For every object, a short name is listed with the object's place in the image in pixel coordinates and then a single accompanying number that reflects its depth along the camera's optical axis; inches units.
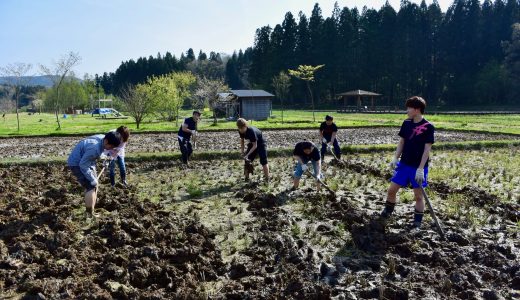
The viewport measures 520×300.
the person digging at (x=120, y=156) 285.7
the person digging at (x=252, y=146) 346.9
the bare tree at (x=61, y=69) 1200.7
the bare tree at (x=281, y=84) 1973.7
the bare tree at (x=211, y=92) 1323.8
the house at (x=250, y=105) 1438.2
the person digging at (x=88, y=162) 242.8
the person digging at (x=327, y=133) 429.1
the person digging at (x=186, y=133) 435.3
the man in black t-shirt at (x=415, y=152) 223.1
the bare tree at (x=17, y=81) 1162.6
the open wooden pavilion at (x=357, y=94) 1852.9
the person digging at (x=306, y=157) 297.4
